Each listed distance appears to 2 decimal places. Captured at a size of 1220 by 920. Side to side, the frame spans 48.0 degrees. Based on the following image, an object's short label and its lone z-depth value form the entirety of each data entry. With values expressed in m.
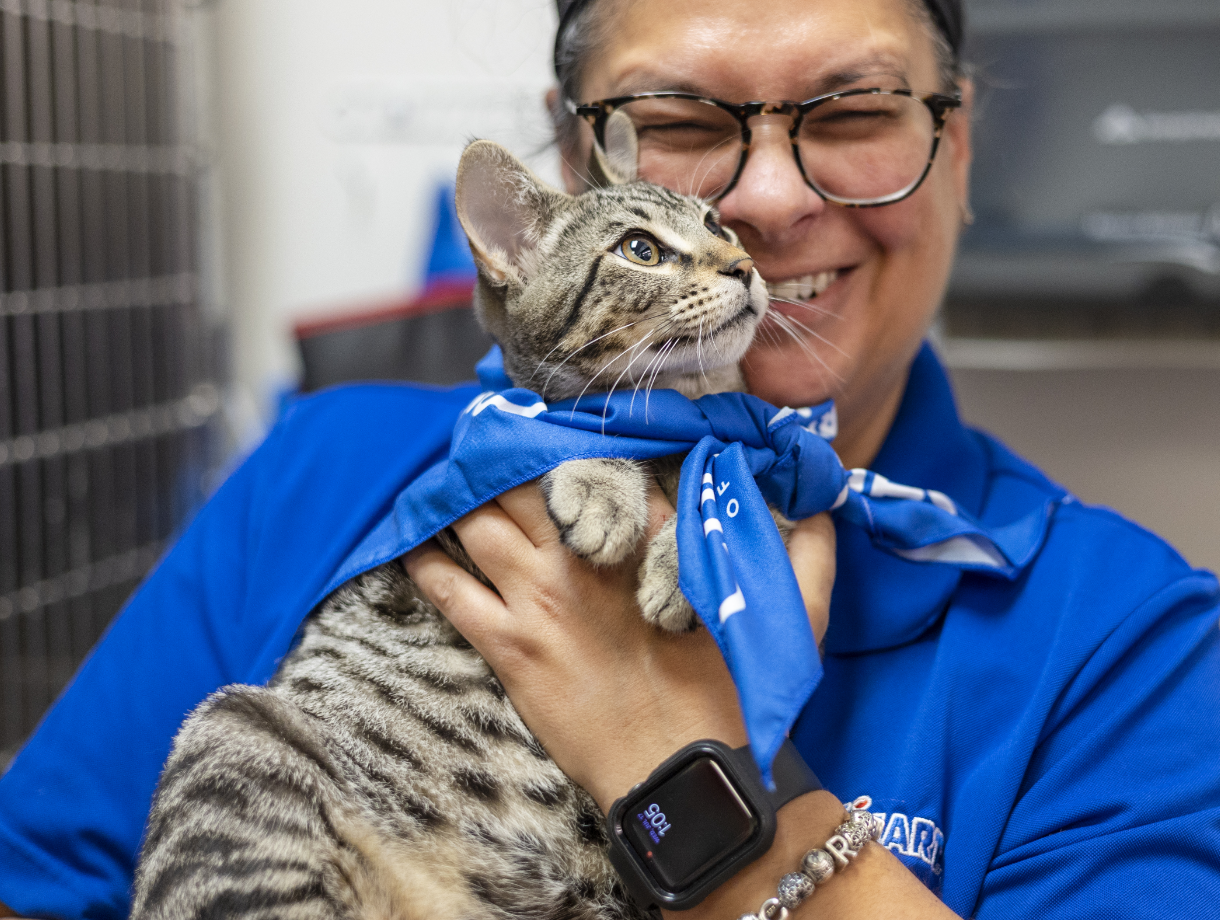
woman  0.48
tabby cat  0.47
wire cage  1.04
